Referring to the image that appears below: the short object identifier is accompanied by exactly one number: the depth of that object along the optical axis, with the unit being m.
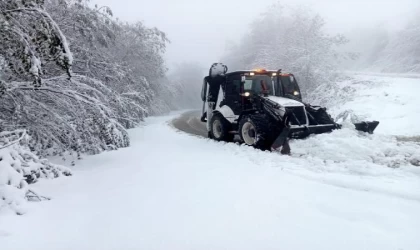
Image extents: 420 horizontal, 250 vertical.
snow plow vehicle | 7.56
